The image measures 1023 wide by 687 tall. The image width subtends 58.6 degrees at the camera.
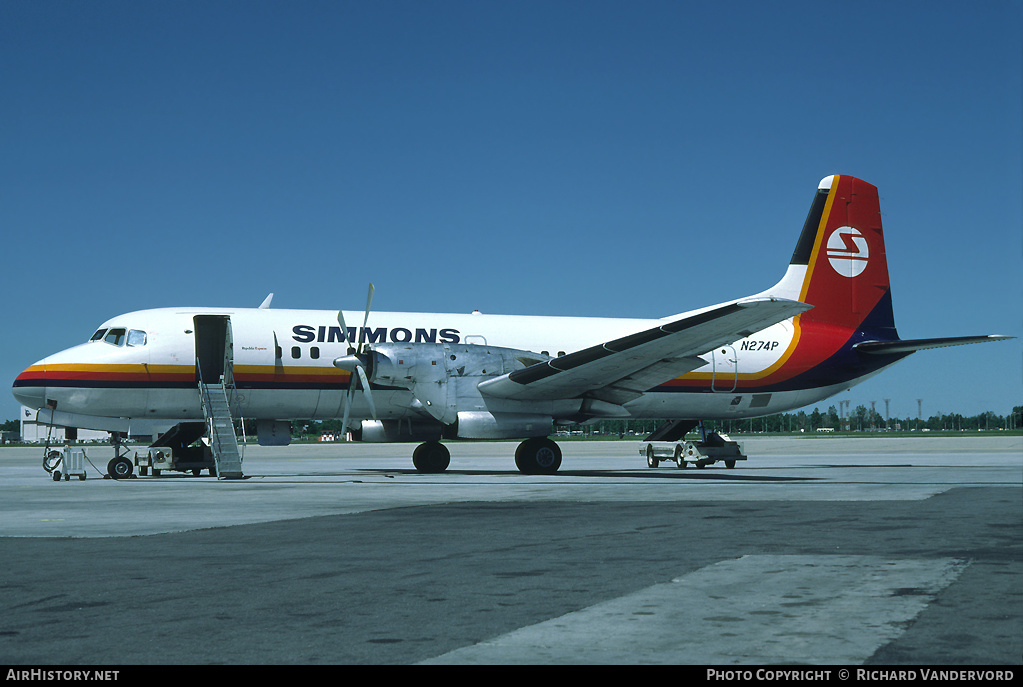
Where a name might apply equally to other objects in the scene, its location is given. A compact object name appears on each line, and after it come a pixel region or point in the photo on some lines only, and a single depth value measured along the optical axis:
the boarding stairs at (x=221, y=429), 22.95
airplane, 23.95
